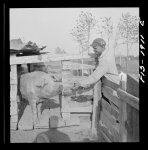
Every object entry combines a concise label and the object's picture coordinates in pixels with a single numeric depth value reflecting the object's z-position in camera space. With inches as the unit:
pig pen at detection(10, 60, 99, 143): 128.6
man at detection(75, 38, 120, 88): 128.8
